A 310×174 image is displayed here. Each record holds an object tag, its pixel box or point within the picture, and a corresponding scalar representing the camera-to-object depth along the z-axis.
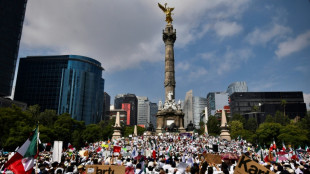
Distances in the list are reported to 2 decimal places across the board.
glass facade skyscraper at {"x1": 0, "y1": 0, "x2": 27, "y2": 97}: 65.81
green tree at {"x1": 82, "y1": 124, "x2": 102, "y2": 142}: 64.47
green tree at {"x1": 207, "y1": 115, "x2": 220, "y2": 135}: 78.38
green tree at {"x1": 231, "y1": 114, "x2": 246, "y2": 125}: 85.53
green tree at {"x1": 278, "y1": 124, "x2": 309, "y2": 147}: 42.91
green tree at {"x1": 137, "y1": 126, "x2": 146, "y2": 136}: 85.50
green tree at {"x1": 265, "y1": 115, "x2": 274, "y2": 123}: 72.76
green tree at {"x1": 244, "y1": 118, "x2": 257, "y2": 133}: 79.69
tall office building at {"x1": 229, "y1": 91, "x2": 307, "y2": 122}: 111.44
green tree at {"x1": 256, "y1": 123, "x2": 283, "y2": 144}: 49.09
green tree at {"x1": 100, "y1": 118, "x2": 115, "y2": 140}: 67.18
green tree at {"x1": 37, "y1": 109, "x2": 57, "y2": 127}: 61.72
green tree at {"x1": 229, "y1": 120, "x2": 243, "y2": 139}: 74.64
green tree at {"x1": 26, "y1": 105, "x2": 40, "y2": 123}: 65.56
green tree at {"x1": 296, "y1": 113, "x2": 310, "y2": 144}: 54.12
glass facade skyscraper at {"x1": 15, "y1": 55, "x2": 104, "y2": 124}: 103.25
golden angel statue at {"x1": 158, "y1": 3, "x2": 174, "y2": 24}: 59.12
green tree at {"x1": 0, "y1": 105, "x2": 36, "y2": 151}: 34.78
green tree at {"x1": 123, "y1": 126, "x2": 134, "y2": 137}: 75.88
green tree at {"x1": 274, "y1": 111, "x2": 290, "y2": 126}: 69.31
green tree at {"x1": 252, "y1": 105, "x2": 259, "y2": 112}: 102.03
